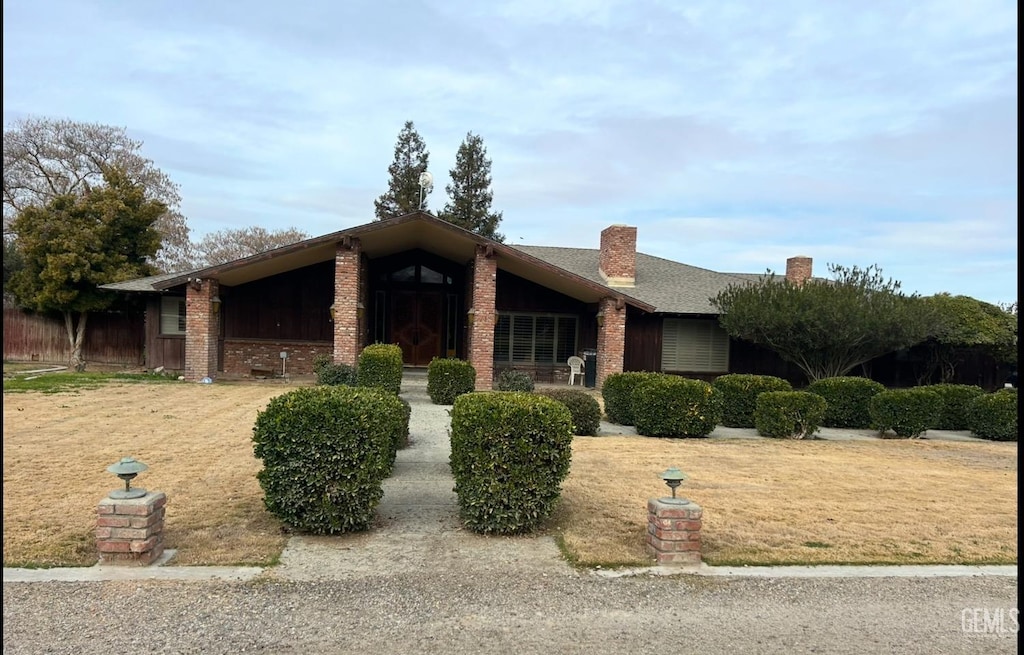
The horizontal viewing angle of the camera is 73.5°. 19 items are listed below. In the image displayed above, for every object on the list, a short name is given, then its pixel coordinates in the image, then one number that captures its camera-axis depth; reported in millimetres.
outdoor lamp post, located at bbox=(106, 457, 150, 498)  4512
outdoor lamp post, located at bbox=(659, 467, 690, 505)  4895
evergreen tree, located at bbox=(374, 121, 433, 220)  41688
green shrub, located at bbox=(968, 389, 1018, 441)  12266
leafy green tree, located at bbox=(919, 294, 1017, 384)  18969
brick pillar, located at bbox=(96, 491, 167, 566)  4523
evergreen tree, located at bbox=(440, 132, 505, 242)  42500
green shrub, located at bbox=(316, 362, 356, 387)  14398
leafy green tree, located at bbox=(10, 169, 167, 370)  20578
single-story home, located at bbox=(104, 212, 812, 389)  16266
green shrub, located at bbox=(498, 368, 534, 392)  14062
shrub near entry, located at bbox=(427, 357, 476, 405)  13531
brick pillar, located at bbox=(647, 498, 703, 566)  4891
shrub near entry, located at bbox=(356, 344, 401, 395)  13250
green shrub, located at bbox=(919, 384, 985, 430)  13027
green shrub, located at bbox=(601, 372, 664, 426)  11969
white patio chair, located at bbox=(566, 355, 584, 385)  19312
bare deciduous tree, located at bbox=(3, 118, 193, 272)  29156
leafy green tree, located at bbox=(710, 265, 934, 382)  16266
